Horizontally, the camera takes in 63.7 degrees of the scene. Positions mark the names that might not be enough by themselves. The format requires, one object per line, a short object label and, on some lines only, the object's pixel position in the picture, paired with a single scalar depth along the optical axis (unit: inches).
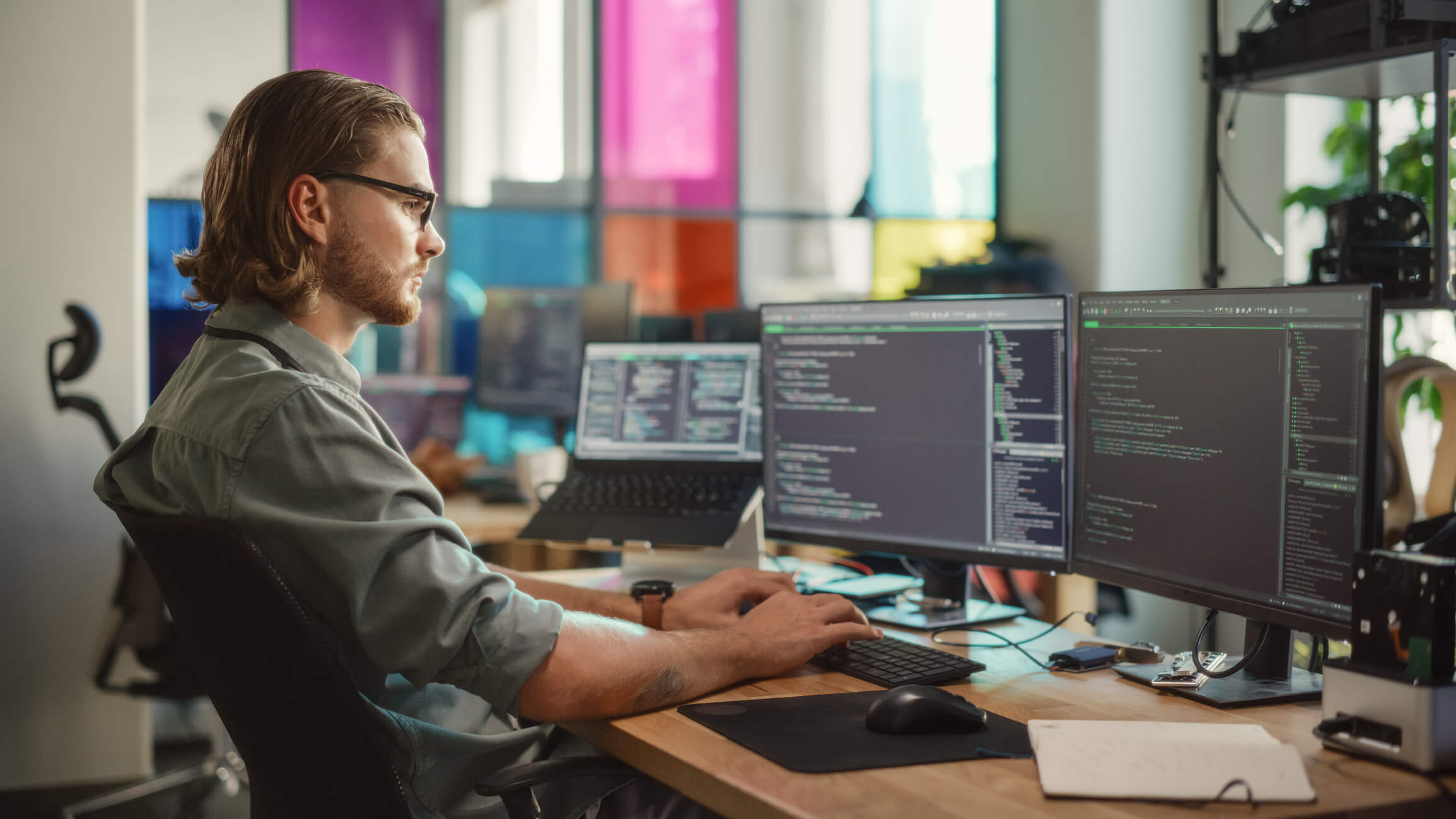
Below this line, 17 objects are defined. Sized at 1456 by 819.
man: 44.1
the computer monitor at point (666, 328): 112.1
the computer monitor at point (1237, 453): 46.5
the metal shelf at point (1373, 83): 66.0
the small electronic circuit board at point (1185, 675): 53.1
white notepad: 39.6
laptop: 80.8
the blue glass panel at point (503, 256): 180.5
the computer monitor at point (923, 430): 62.4
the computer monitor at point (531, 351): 137.6
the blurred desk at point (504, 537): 116.6
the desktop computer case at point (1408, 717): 40.9
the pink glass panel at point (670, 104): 190.7
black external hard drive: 57.7
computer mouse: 46.9
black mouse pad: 44.1
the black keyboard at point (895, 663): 55.2
